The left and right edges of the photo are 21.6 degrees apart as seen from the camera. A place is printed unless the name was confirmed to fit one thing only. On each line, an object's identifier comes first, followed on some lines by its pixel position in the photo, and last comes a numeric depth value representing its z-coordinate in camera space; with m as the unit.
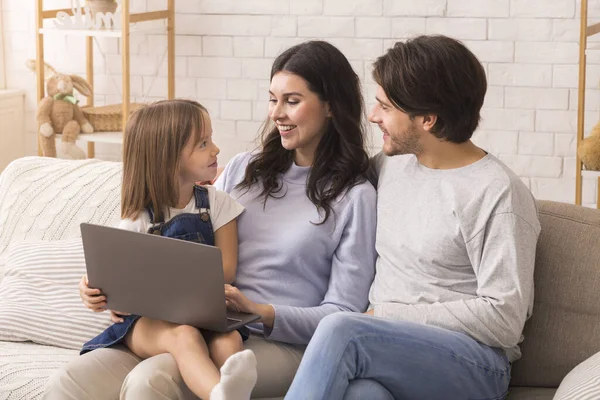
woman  3.48
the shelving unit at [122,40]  6.26
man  2.98
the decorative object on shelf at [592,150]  5.26
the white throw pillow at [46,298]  3.74
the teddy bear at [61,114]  6.46
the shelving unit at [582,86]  5.28
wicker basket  6.54
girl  3.30
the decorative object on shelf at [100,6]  6.45
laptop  2.99
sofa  3.30
